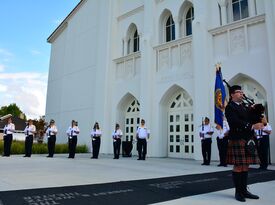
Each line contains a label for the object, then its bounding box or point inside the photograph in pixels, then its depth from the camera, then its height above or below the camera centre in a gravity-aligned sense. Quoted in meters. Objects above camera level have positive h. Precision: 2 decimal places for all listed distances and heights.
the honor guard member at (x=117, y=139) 14.21 +0.53
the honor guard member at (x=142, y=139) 13.41 +0.49
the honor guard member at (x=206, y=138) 11.21 +0.49
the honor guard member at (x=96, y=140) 14.07 +0.46
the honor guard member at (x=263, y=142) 9.71 +0.34
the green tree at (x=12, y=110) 81.31 +11.41
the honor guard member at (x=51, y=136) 13.98 +0.60
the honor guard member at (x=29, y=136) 13.95 +0.60
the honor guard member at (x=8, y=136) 13.79 +0.58
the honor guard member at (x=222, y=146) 10.52 +0.18
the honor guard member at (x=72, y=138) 13.59 +0.52
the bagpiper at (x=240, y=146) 4.30 +0.08
